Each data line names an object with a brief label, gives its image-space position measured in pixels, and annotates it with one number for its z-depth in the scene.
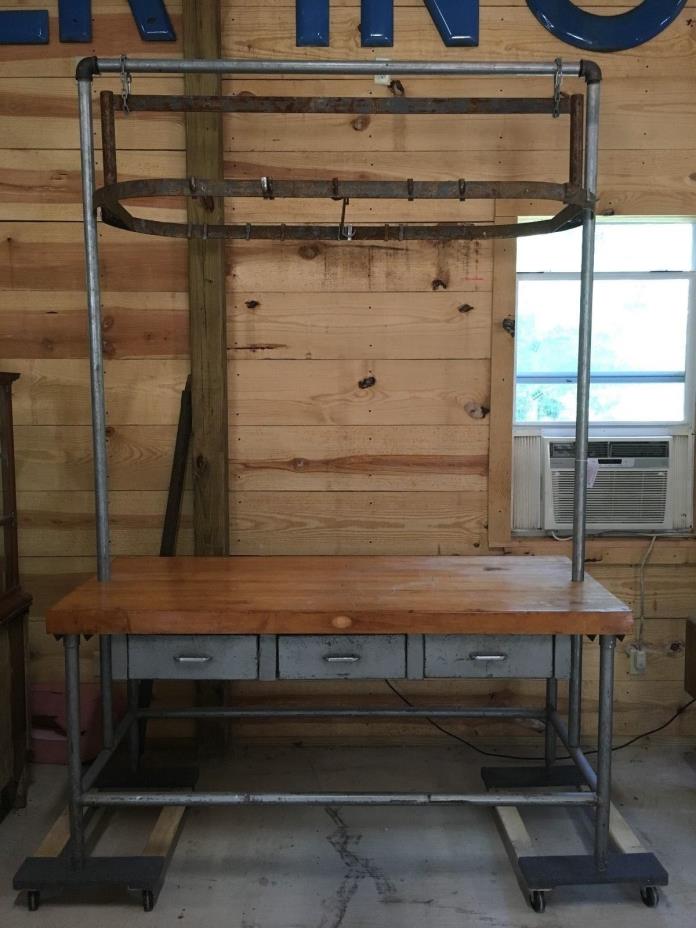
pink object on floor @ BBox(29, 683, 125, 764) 2.66
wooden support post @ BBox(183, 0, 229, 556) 2.52
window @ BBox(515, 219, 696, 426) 2.77
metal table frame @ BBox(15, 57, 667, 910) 1.91
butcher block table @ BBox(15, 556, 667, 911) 1.85
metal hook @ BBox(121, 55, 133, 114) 1.89
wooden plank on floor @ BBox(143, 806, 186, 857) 2.11
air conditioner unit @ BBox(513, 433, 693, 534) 2.75
